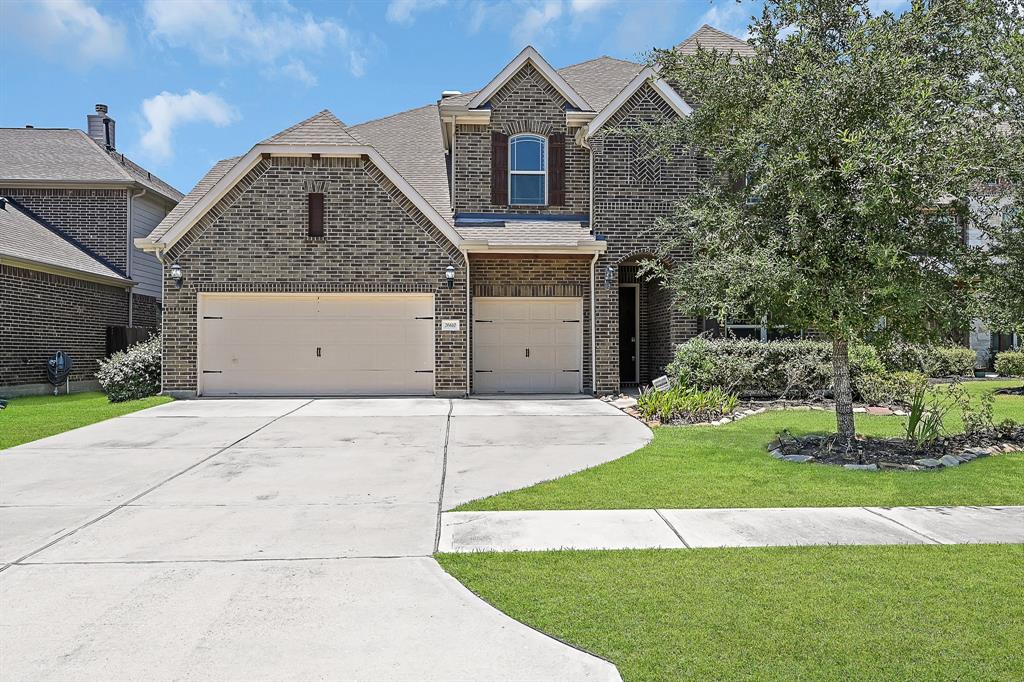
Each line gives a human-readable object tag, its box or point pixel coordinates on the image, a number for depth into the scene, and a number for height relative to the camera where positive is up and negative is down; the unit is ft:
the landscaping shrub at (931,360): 48.91 -1.16
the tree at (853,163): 23.36 +6.66
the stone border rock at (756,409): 36.78 -3.94
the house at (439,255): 47.39 +6.78
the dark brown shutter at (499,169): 51.67 +14.06
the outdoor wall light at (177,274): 46.52 +5.11
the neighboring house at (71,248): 50.85 +8.89
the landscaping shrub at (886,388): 41.42 -2.71
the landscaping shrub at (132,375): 47.62 -2.20
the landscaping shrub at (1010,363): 55.06 -1.54
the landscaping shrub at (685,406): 35.65 -3.37
